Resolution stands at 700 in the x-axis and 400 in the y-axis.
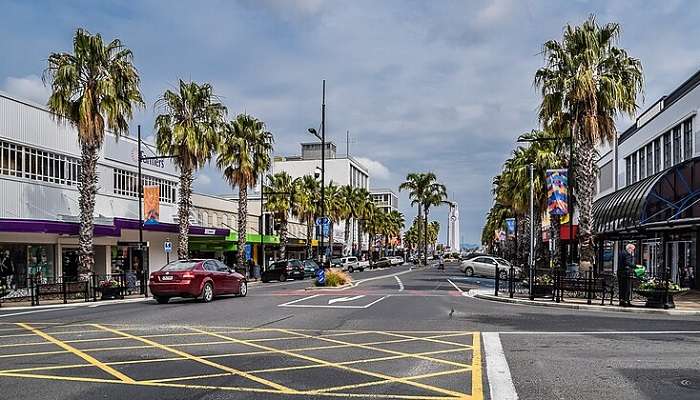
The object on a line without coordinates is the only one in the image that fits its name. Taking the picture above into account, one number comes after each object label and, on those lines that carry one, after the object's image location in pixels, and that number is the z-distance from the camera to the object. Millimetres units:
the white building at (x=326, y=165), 119375
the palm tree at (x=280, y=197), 57906
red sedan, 21188
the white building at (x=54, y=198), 29953
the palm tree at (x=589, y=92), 26359
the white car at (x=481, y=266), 46291
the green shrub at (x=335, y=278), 30344
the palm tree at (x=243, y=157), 43406
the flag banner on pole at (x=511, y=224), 54344
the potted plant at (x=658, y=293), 19344
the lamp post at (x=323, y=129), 34228
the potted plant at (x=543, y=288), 22512
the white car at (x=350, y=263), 61800
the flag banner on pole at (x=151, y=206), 36531
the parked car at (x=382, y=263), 75344
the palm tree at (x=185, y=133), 36094
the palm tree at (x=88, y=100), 26703
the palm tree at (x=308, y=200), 60844
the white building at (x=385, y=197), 158375
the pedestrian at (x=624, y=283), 20078
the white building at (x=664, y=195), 27156
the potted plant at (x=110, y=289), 25359
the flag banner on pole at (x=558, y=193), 26438
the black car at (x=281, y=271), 42750
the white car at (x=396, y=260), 84731
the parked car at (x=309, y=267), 46988
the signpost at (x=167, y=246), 38106
